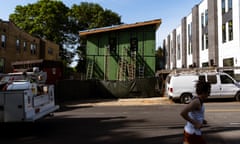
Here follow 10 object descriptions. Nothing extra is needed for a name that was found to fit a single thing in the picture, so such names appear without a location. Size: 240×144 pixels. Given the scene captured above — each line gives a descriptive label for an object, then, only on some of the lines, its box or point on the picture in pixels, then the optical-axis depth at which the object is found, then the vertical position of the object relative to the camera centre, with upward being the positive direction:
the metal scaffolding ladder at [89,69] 29.66 +0.47
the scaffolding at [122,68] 28.64 +0.53
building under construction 29.08 +2.24
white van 19.06 -0.83
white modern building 28.80 +4.58
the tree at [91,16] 50.84 +9.99
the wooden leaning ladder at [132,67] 28.43 +0.62
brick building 28.41 +3.14
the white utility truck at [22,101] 8.17 -0.77
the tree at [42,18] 46.19 +8.82
